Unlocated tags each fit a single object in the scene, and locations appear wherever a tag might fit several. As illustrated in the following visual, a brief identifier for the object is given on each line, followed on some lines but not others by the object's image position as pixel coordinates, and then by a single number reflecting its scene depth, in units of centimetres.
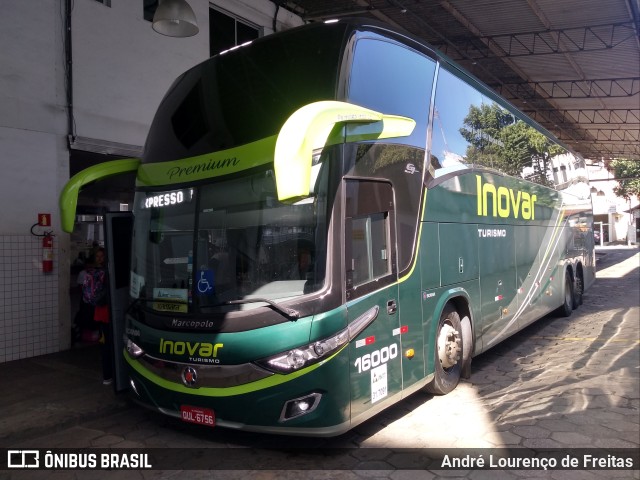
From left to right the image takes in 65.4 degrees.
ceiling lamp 679
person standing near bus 627
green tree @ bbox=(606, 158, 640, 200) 4138
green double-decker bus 383
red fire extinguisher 759
